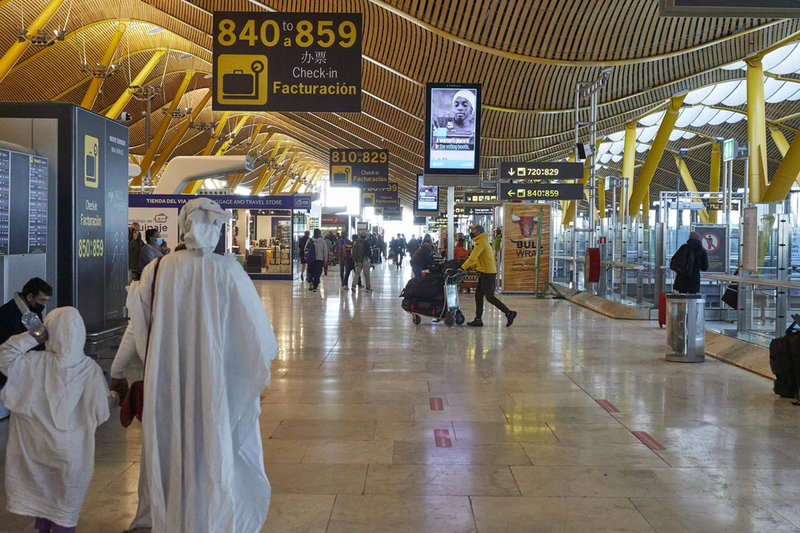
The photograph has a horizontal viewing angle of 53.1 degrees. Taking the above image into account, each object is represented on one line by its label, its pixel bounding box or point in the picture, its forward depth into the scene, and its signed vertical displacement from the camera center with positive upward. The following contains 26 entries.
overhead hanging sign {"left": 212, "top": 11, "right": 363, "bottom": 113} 8.66 +1.96
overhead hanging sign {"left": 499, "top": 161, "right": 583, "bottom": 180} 16.72 +1.52
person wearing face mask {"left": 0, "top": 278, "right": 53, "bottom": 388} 4.79 -0.42
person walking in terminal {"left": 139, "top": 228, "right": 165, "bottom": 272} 11.83 -0.14
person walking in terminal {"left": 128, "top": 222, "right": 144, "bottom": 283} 14.35 -0.12
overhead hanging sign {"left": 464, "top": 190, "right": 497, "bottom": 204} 27.25 +1.57
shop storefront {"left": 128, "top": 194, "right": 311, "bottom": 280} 20.22 +0.49
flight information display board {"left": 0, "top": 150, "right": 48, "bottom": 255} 5.82 +0.26
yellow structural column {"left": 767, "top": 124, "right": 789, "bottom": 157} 40.28 +5.41
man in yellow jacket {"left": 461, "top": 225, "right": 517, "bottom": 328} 12.48 -0.37
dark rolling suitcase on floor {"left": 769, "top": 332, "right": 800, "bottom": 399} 7.12 -1.07
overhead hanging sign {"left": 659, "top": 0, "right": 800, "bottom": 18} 4.40 +1.31
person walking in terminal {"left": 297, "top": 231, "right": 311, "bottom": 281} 27.34 -0.15
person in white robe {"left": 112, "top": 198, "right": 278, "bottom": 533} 3.36 -0.57
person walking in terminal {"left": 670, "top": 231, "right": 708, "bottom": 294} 12.25 -0.25
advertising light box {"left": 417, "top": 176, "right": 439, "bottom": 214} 33.12 +1.81
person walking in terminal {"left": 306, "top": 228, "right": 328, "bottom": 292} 21.97 -0.55
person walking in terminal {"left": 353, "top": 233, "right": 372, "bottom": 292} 20.86 -0.38
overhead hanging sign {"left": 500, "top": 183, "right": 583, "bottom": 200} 16.75 +1.11
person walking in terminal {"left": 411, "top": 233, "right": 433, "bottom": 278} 18.60 -0.35
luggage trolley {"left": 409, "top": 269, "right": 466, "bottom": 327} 13.20 -1.07
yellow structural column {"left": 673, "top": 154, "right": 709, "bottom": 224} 48.16 +4.15
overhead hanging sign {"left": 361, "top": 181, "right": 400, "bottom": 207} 37.24 +2.14
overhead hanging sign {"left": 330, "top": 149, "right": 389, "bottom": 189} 26.83 +2.49
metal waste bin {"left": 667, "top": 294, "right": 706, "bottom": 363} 9.41 -0.99
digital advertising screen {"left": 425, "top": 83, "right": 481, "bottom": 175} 13.73 +1.97
